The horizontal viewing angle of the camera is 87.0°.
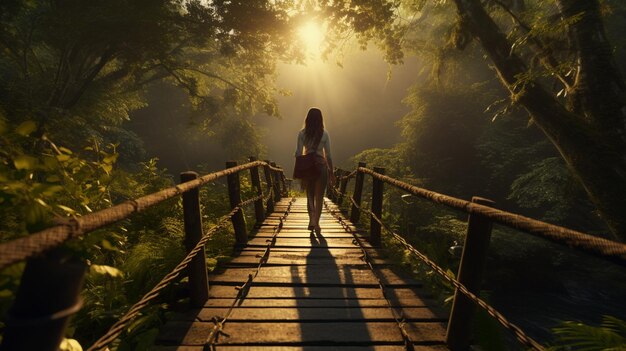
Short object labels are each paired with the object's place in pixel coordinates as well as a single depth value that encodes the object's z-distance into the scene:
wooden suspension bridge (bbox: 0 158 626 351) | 1.04
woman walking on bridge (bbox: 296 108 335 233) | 5.68
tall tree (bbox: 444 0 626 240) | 5.52
